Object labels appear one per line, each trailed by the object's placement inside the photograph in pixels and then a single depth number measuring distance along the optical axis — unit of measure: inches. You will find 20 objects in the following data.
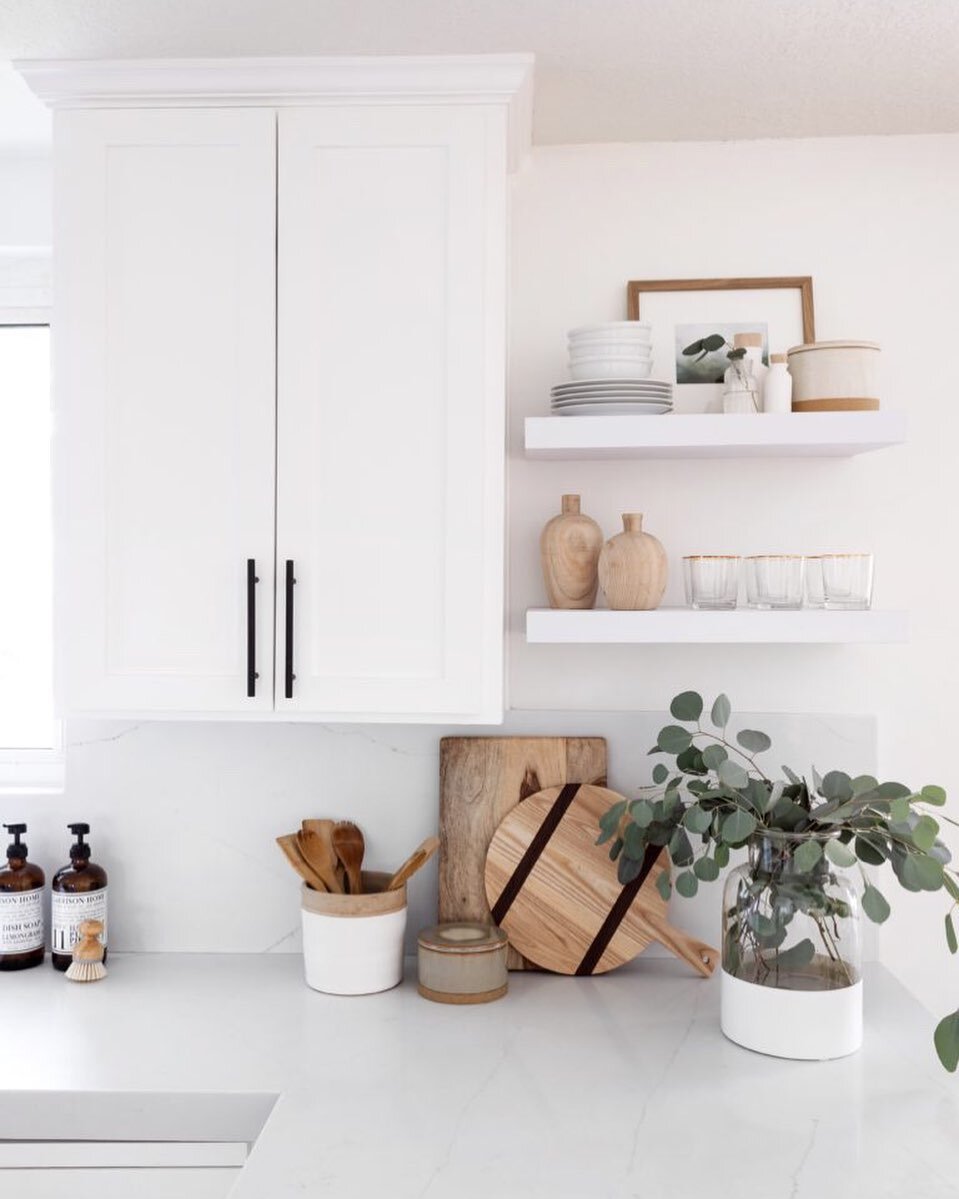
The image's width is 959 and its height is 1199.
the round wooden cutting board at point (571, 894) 76.9
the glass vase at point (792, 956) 62.9
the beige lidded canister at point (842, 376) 72.4
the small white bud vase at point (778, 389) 73.1
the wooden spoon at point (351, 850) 78.8
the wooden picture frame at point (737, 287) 80.0
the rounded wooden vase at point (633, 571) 72.6
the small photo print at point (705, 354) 80.3
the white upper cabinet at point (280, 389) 68.6
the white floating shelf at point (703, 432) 71.4
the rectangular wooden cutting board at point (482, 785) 79.2
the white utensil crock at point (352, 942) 72.7
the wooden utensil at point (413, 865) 75.2
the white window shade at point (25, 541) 90.3
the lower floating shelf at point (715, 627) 70.6
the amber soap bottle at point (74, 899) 77.5
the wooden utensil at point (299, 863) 75.3
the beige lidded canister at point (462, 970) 71.3
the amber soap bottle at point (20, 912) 77.7
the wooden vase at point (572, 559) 75.4
